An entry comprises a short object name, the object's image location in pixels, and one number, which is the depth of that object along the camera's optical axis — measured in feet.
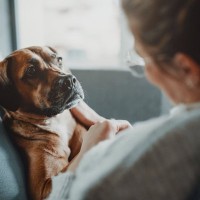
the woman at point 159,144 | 1.85
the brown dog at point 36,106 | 3.53
